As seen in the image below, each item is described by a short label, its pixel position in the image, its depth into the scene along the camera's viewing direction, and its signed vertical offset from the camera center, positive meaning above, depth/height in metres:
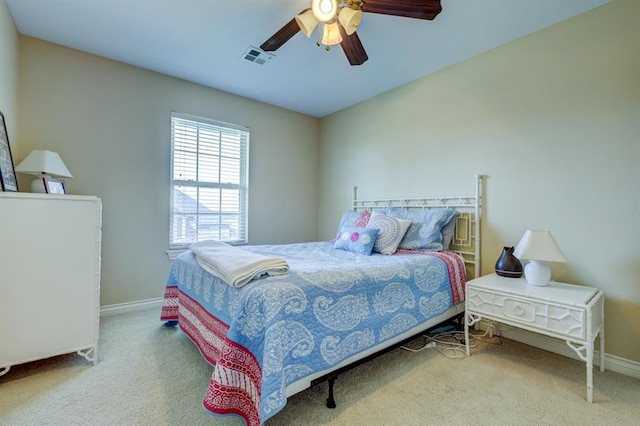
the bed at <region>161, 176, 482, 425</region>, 1.30 -0.56
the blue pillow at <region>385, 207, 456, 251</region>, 2.63 -0.15
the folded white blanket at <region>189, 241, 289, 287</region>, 1.44 -0.30
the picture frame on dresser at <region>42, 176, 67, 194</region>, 2.25 +0.20
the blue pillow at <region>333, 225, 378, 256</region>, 2.55 -0.24
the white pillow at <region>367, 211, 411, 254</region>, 2.57 -0.16
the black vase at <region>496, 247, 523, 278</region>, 2.25 -0.40
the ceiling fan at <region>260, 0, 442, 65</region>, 1.62 +1.21
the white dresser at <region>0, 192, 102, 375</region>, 1.71 -0.43
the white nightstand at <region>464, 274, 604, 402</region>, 1.66 -0.60
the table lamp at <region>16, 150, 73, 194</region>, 2.22 +0.35
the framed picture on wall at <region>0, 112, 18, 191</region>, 1.97 +0.33
